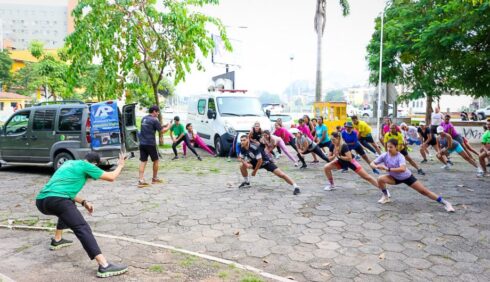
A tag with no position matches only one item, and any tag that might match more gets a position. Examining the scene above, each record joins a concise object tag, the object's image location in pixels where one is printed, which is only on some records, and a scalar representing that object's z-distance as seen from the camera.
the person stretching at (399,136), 9.79
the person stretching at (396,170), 6.76
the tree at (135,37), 13.48
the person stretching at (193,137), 14.25
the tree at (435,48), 15.06
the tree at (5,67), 49.76
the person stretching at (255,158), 8.16
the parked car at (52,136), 9.78
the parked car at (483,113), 40.53
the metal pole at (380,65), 19.32
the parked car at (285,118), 22.91
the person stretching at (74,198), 4.29
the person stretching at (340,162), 7.81
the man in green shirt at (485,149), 9.77
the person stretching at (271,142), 9.16
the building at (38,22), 113.50
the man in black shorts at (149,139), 9.09
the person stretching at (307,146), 11.14
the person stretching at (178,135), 13.64
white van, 13.39
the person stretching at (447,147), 10.51
